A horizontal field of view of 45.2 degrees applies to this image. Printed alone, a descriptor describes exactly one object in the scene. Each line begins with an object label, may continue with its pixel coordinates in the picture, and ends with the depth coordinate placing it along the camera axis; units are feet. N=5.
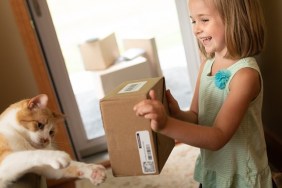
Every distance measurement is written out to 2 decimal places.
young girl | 2.46
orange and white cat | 2.62
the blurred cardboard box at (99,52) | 5.99
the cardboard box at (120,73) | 6.03
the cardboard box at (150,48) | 6.22
